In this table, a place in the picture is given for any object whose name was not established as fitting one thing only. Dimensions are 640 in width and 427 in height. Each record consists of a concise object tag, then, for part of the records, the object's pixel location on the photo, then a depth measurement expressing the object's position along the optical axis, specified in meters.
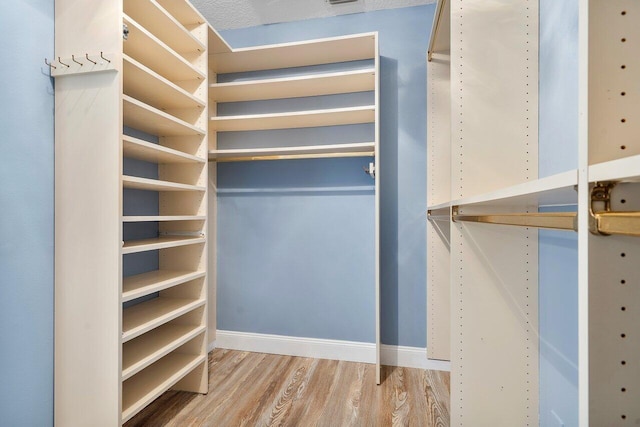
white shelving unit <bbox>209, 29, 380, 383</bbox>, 2.00
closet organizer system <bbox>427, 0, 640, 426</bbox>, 1.13
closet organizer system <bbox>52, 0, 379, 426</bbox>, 1.29
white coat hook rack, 1.28
